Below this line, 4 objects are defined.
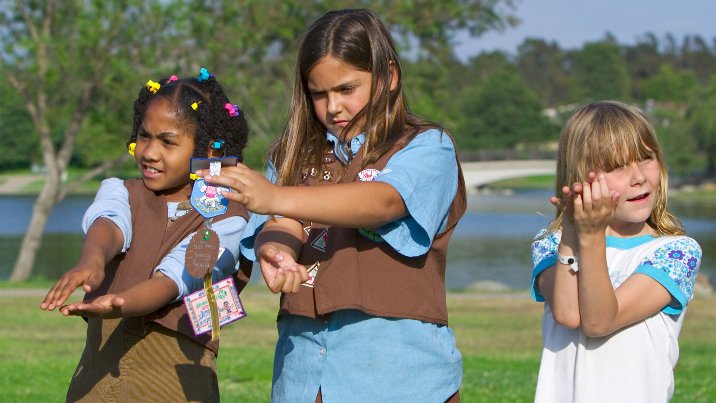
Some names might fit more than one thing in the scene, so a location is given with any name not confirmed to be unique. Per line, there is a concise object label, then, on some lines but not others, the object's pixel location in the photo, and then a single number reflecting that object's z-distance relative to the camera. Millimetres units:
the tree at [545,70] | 116438
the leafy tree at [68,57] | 17391
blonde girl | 2750
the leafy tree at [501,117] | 78812
